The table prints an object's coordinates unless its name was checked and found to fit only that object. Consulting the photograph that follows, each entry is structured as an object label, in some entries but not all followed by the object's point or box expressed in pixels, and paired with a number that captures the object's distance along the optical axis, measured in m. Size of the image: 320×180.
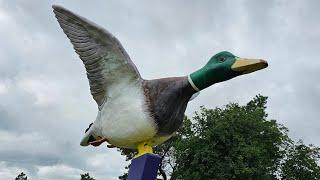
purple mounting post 6.30
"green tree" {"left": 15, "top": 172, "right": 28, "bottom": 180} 31.31
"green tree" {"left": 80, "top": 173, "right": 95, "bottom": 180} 28.94
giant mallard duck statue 6.25
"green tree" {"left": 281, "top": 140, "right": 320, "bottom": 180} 24.17
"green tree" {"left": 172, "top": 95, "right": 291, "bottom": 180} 21.11
